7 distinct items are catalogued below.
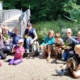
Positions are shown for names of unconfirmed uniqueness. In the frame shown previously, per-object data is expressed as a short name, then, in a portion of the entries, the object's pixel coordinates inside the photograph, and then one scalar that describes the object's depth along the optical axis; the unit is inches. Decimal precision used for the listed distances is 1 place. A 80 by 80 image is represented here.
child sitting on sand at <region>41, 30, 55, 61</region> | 127.7
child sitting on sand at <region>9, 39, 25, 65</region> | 118.3
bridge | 172.2
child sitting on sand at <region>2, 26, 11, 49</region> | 136.1
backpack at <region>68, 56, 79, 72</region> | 98.9
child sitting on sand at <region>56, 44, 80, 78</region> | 98.8
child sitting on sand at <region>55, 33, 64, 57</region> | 126.0
